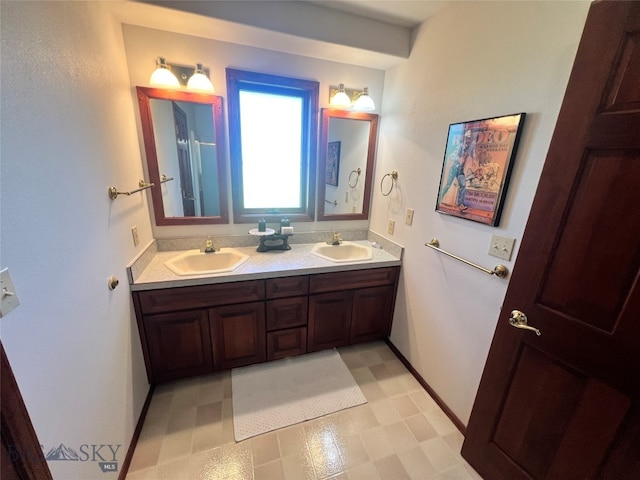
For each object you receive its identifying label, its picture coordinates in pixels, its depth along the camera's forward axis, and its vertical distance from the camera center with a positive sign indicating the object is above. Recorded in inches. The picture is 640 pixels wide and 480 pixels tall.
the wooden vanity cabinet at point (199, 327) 63.6 -43.3
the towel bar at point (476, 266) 49.3 -18.8
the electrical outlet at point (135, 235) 62.8 -19.4
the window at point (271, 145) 75.5 +5.3
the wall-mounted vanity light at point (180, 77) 62.6 +19.8
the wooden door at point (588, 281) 30.8 -14.0
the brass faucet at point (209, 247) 79.5 -26.8
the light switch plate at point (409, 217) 75.0 -13.8
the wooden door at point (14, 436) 24.5 -28.1
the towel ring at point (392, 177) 80.6 -2.8
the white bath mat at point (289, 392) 63.0 -60.9
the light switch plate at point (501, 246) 48.3 -13.7
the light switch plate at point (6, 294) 25.4 -14.5
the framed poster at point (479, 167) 47.6 +1.2
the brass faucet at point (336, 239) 91.8 -25.9
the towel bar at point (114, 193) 51.1 -7.7
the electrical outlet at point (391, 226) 83.5 -18.6
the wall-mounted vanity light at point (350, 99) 79.0 +20.1
